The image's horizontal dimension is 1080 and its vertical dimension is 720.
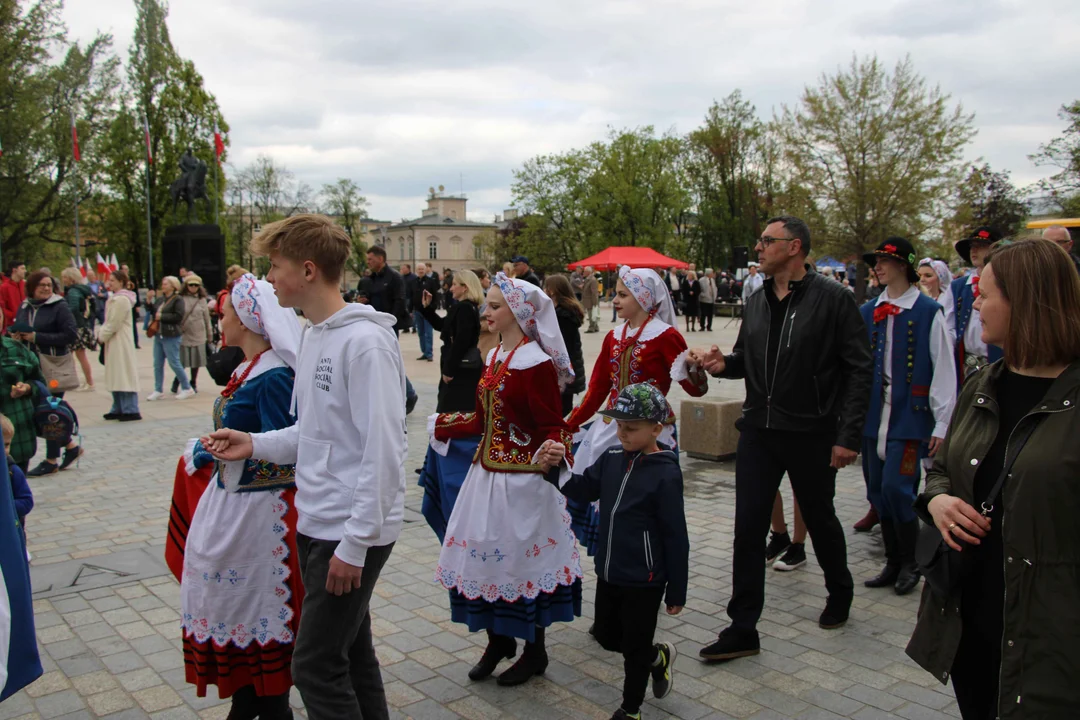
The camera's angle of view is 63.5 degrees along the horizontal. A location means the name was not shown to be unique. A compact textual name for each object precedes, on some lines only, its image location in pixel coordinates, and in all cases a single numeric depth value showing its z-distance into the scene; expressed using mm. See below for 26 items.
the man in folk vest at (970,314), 6371
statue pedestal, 25703
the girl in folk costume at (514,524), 3975
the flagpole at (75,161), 34812
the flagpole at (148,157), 41531
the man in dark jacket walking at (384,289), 12680
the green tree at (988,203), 34562
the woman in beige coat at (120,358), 11336
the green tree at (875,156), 34188
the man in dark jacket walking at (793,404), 4324
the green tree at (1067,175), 28156
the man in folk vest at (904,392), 5141
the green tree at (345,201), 77188
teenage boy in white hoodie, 2691
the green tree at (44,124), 34094
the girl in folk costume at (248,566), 3248
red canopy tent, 30859
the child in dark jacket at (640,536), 3520
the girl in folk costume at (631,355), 5000
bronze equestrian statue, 28547
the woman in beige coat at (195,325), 12594
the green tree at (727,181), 57812
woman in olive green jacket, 2186
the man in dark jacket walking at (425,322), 17562
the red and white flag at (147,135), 41531
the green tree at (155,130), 47562
